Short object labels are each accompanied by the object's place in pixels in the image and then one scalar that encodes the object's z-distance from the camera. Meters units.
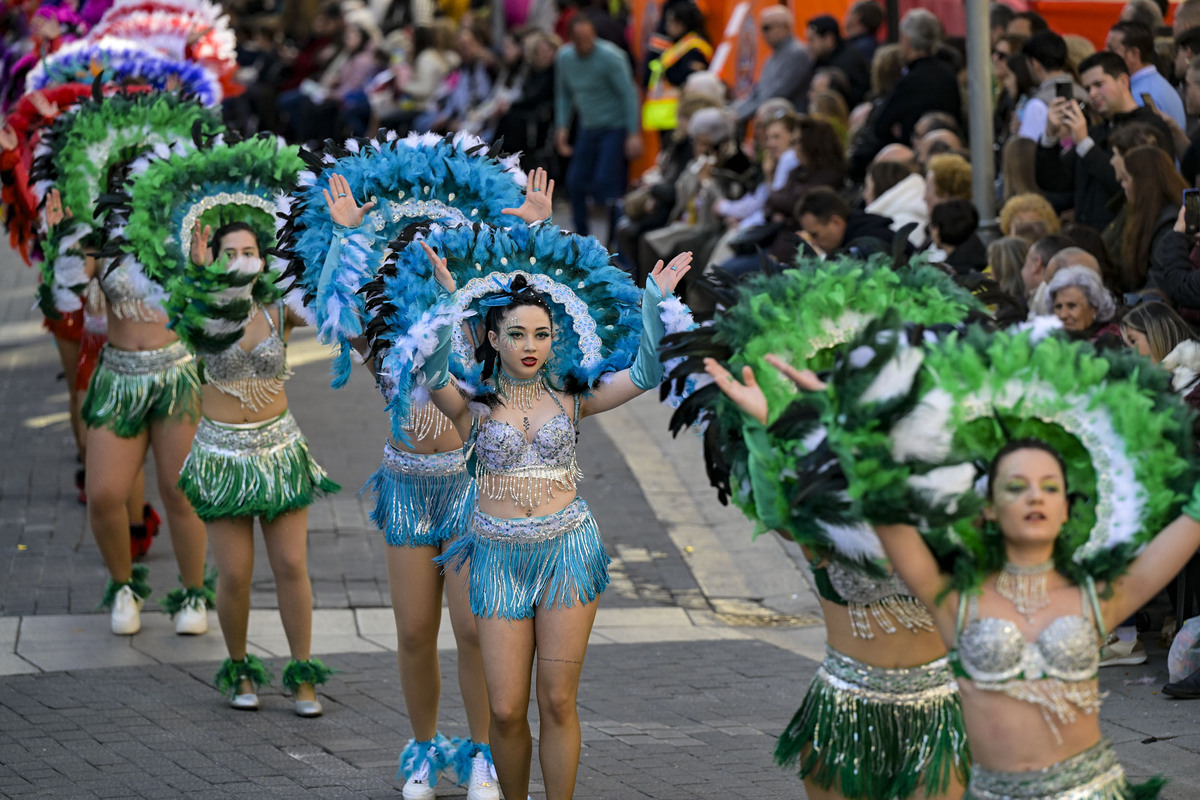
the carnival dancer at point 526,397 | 9.29
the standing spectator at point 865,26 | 25.56
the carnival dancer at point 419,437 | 10.45
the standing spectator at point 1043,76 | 17.52
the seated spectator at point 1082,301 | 13.11
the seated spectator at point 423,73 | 37.31
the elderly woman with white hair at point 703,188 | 23.86
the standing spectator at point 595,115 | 29.53
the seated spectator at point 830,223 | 17.98
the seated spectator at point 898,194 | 18.83
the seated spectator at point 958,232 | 16.42
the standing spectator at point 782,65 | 25.66
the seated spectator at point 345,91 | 39.50
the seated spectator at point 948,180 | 17.58
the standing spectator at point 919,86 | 21.09
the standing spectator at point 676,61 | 30.25
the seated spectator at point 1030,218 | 15.87
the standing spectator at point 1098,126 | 15.76
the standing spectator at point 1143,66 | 16.80
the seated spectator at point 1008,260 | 14.98
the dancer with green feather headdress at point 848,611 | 7.95
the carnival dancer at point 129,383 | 13.90
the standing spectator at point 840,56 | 25.06
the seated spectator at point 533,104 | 33.37
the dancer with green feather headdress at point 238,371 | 12.04
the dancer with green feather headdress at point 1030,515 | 6.88
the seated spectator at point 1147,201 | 14.42
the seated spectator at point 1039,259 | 14.23
